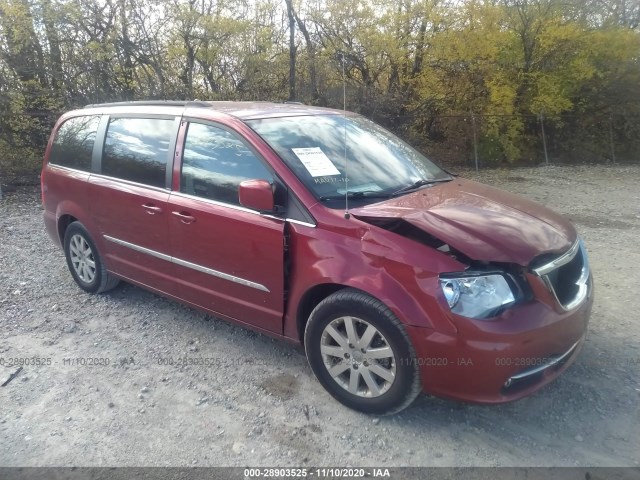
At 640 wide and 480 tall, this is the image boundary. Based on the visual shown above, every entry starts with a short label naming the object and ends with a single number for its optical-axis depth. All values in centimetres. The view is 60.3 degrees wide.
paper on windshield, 346
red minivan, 281
